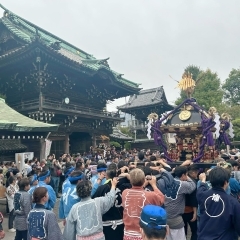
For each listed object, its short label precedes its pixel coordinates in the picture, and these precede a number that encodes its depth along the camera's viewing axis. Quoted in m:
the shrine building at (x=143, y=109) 33.81
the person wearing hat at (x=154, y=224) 2.00
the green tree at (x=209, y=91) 31.06
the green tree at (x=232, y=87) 41.97
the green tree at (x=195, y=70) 39.40
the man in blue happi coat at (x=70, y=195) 4.10
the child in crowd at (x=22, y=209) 4.71
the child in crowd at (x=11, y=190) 7.22
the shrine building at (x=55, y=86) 15.38
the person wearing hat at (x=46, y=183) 4.53
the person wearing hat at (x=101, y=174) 4.46
